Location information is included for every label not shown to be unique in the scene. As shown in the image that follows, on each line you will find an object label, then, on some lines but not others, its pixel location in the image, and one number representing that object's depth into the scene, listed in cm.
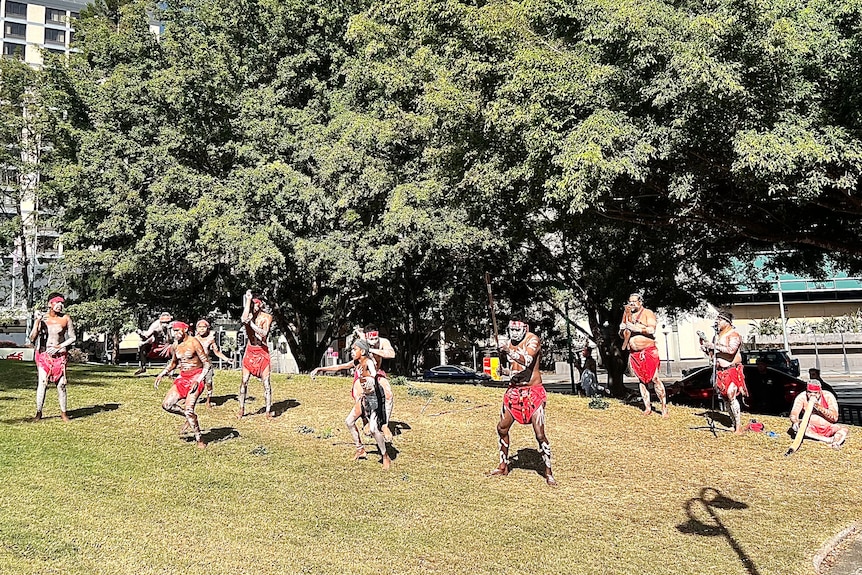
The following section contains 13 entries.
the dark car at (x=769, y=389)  1712
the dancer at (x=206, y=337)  1323
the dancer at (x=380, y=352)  1041
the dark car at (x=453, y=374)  4728
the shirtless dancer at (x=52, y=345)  1205
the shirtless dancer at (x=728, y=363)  1252
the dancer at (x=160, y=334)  1582
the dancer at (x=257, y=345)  1314
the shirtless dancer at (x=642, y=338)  1338
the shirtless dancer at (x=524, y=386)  955
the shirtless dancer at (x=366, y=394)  1023
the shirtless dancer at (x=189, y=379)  1077
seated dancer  1184
